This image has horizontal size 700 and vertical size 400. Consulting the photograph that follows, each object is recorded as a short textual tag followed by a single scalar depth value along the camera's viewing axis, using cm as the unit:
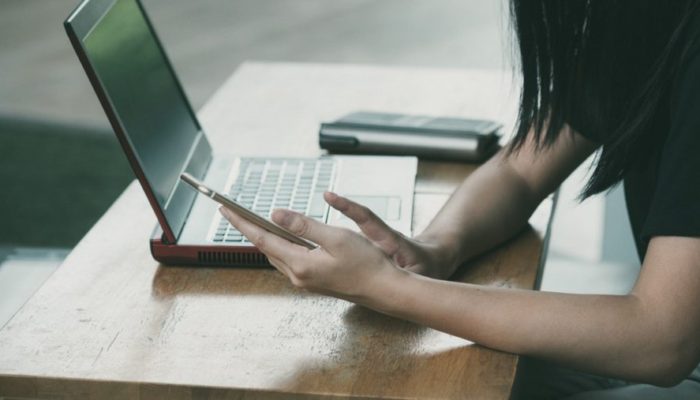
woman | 153
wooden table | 151
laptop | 165
